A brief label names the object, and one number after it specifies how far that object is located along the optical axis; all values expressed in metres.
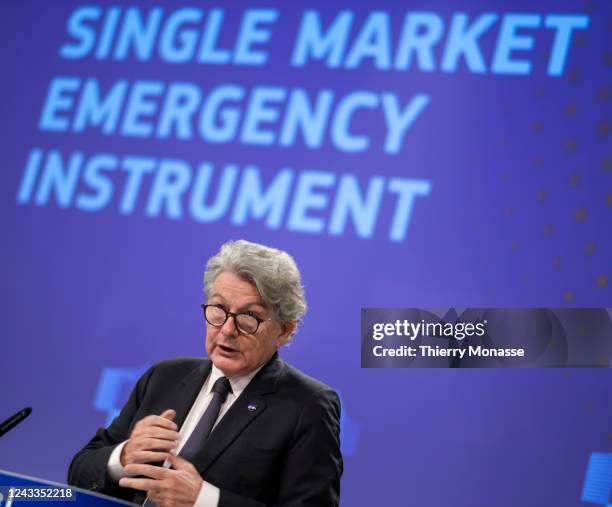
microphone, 6.15
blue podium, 6.04
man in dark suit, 6.44
